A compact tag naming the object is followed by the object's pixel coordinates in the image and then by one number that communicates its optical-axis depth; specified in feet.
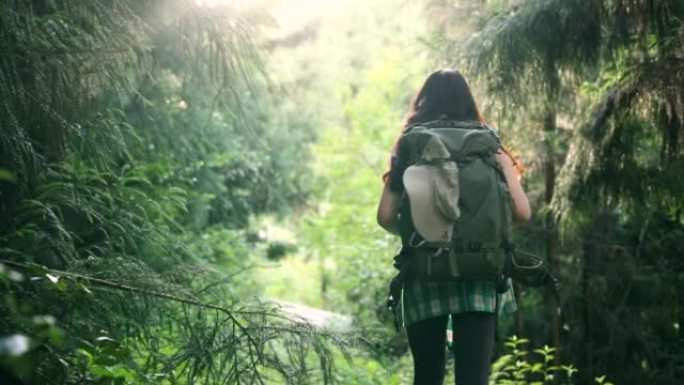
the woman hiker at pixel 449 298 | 11.23
